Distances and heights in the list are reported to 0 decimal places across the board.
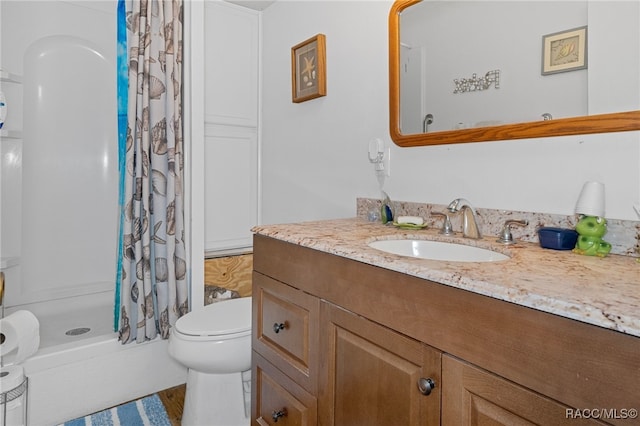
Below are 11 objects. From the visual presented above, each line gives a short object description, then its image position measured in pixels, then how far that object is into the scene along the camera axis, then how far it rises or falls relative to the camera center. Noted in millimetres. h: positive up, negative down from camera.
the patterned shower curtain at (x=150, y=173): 1895 +151
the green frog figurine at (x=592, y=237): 919 -80
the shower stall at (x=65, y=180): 2105 +143
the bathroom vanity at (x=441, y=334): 547 -245
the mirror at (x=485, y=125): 969 +234
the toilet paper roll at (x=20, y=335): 1554 -546
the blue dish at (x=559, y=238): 981 -89
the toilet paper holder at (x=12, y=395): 1427 -729
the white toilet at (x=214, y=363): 1564 -661
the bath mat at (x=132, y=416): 1741 -997
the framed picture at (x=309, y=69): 1913 +698
